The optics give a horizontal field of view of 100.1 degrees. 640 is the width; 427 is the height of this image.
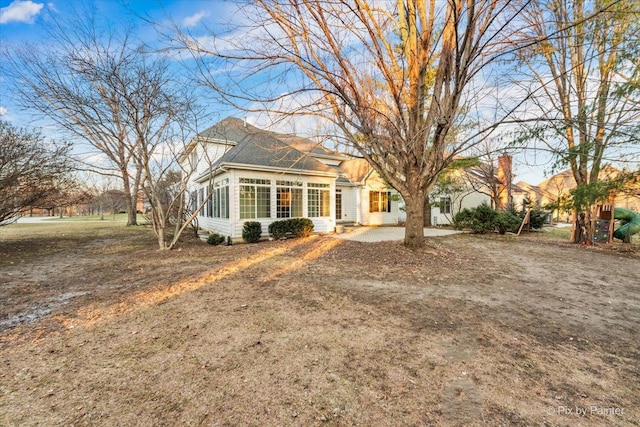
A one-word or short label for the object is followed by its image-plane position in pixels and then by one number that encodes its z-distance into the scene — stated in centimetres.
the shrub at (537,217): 1491
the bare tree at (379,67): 592
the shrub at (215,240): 1045
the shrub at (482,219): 1347
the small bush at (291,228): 1101
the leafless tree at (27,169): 861
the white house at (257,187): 1063
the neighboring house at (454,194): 1775
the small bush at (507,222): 1339
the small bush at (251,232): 1051
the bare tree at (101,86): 723
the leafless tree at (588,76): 714
